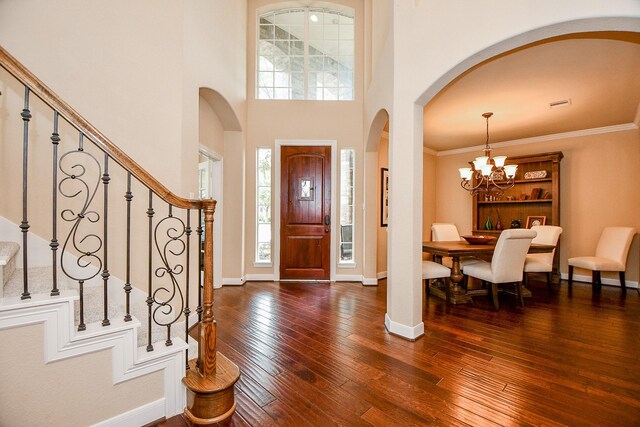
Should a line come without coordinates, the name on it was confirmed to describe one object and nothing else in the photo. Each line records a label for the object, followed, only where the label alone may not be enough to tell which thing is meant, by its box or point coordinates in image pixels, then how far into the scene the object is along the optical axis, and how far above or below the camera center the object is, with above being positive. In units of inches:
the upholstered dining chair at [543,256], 151.6 -26.0
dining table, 135.8 -23.2
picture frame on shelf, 201.3 -4.1
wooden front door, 181.6 +4.3
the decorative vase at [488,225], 222.5 -8.5
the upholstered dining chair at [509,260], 123.5 -21.5
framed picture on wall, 202.7 +13.7
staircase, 52.0 -15.7
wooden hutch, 191.8 +11.5
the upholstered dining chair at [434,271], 135.5 -28.4
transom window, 185.8 +109.9
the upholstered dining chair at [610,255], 160.1 -24.8
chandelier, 149.1 +26.1
